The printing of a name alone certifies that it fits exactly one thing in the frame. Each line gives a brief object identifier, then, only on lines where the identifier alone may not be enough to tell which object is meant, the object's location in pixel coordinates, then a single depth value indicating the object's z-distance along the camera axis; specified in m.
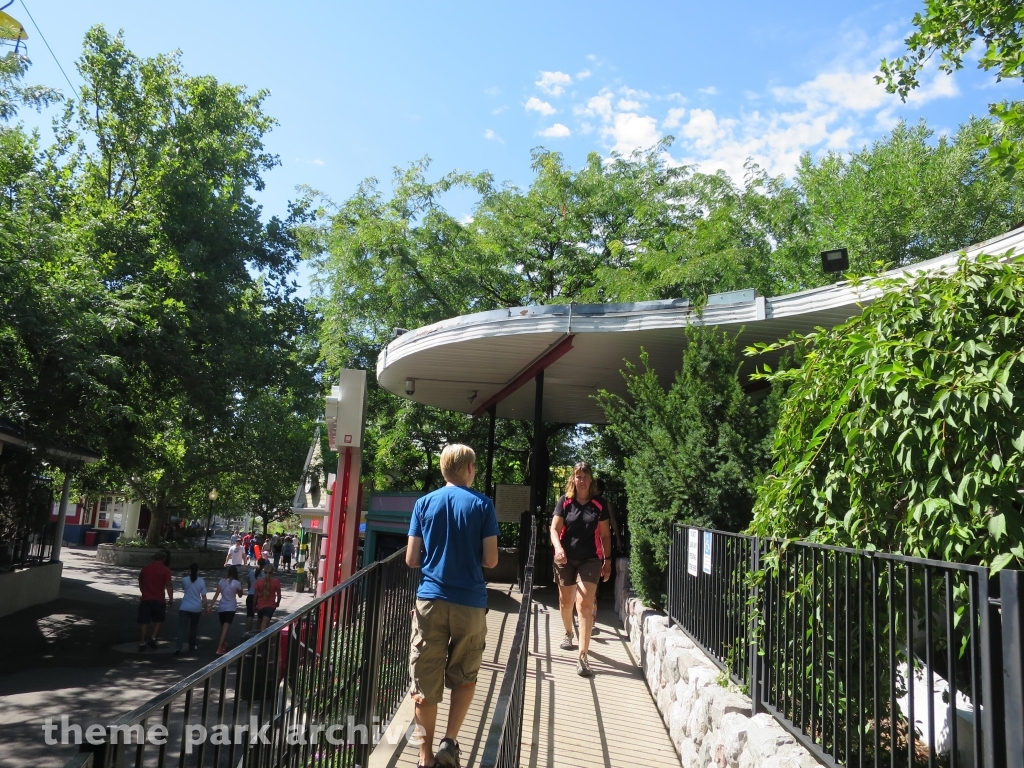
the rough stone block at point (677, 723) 5.19
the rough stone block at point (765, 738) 3.67
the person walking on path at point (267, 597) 13.33
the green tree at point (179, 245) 15.70
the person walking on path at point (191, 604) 12.96
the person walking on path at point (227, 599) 13.23
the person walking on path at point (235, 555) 25.95
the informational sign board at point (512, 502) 14.28
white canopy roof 7.76
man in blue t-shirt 4.09
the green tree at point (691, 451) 7.14
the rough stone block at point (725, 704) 4.37
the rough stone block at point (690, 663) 5.36
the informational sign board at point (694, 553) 5.96
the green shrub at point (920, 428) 3.03
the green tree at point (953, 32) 7.66
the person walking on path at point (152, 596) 13.13
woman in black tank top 6.69
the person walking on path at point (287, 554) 37.09
